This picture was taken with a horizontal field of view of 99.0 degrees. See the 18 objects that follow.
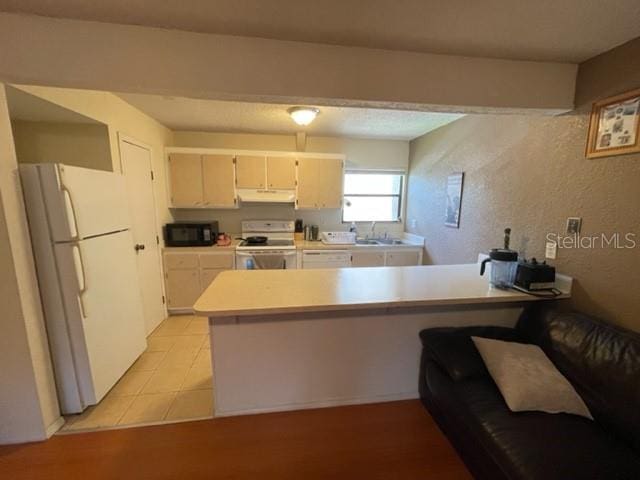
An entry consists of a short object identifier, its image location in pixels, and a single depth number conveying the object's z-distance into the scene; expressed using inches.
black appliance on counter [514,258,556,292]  76.4
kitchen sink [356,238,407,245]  166.0
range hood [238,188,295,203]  149.3
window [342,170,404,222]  171.2
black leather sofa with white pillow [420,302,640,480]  45.0
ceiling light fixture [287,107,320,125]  105.6
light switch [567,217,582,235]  72.1
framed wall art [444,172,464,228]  118.5
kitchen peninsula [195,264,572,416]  71.0
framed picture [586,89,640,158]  60.5
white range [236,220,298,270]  139.5
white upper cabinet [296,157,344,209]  153.5
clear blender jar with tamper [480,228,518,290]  80.4
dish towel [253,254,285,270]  139.8
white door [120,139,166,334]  109.0
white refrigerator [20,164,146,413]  65.9
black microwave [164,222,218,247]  138.3
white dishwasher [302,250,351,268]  147.6
